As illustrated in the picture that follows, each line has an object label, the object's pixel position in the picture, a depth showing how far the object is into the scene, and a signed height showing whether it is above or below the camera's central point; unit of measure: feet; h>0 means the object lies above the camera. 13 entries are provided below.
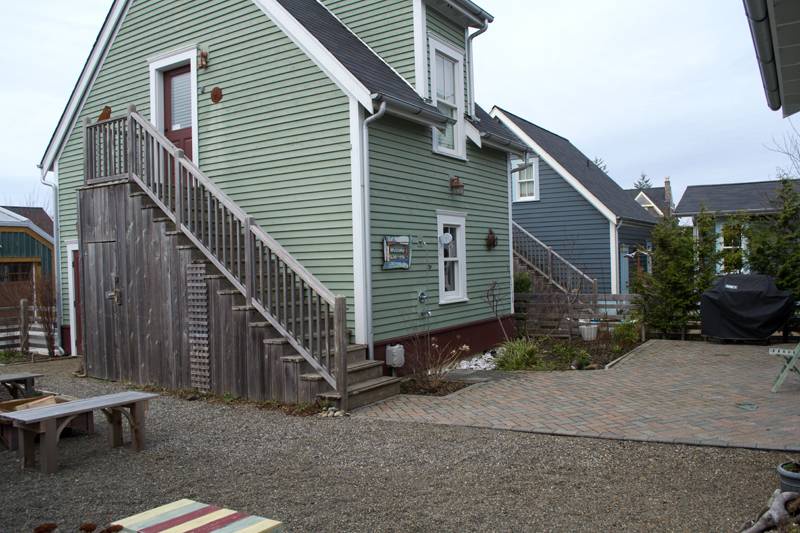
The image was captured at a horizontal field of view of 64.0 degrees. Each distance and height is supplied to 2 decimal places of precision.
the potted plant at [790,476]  13.38 -4.70
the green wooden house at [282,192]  28.66 +3.98
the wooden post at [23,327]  47.54 -3.92
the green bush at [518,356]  36.70 -5.56
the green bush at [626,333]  44.27 -5.24
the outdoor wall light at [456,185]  38.78 +4.70
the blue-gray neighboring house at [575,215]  66.06 +4.74
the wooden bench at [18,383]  25.25 -4.42
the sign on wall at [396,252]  32.30 +0.62
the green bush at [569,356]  36.01 -5.82
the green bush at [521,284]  52.85 -1.93
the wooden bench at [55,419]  18.72 -4.49
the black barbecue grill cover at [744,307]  40.75 -3.43
